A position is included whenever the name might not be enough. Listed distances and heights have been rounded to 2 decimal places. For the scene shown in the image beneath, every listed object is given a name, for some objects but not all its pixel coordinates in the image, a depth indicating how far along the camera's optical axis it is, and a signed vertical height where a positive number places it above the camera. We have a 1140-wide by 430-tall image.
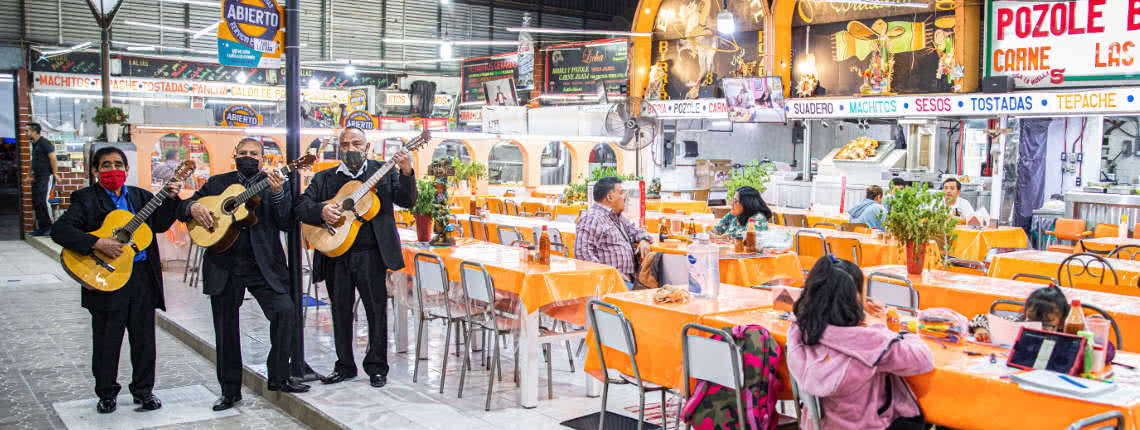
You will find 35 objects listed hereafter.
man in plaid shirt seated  6.34 -0.44
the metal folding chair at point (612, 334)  3.95 -0.72
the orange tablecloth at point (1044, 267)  5.94 -0.64
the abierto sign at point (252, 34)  5.59 +0.80
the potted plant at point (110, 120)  11.41 +0.55
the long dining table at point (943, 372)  2.83 -0.69
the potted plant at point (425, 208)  6.48 -0.28
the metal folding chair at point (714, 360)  3.43 -0.72
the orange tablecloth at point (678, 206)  12.89 -0.49
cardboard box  17.42 -0.06
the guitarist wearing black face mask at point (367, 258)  5.50 -0.53
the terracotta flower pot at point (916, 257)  5.50 -0.50
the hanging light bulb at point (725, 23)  11.51 +1.83
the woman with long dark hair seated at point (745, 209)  7.24 -0.29
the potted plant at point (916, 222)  5.42 -0.29
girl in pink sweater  3.11 -0.63
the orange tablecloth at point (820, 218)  10.58 -0.54
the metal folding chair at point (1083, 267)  6.02 -0.62
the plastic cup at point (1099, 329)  3.04 -0.51
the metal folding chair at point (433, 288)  5.54 -0.73
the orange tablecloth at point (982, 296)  4.45 -0.65
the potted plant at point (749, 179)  11.23 -0.10
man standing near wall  14.02 -0.18
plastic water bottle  4.43 -0.48
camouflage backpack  3.46 -0.80
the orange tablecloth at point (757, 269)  6.41 -0.69
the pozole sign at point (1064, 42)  10.87 +1.60
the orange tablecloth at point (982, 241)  8.63 -0.63
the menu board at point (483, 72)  21.02 +2.25
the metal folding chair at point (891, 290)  5.03 -0.64
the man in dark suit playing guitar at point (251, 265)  5.17 -0.55
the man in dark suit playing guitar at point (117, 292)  5.06 -0.69
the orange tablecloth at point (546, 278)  5.16 -0.62
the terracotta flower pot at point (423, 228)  6.52 -0.42
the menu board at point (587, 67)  17.56 +2.01
